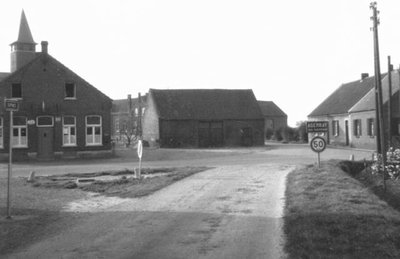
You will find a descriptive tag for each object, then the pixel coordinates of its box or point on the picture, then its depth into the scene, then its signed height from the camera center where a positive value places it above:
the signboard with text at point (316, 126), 19.14 +0.54
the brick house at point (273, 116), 95.00 +4.81
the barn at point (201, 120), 52.62 +2.37
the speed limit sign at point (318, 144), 19.34 -0.18
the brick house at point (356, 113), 39.56 +2.54
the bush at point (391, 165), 19.98 -1.11
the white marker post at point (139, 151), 18.79 -0.33
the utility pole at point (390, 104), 28.27 +1.97
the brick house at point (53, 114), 34.91 +2.21
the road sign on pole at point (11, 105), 10.55 +0.89
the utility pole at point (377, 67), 20.92 +3.12
